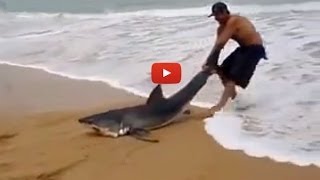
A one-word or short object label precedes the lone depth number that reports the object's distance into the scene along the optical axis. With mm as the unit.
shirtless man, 6871
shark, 5988
